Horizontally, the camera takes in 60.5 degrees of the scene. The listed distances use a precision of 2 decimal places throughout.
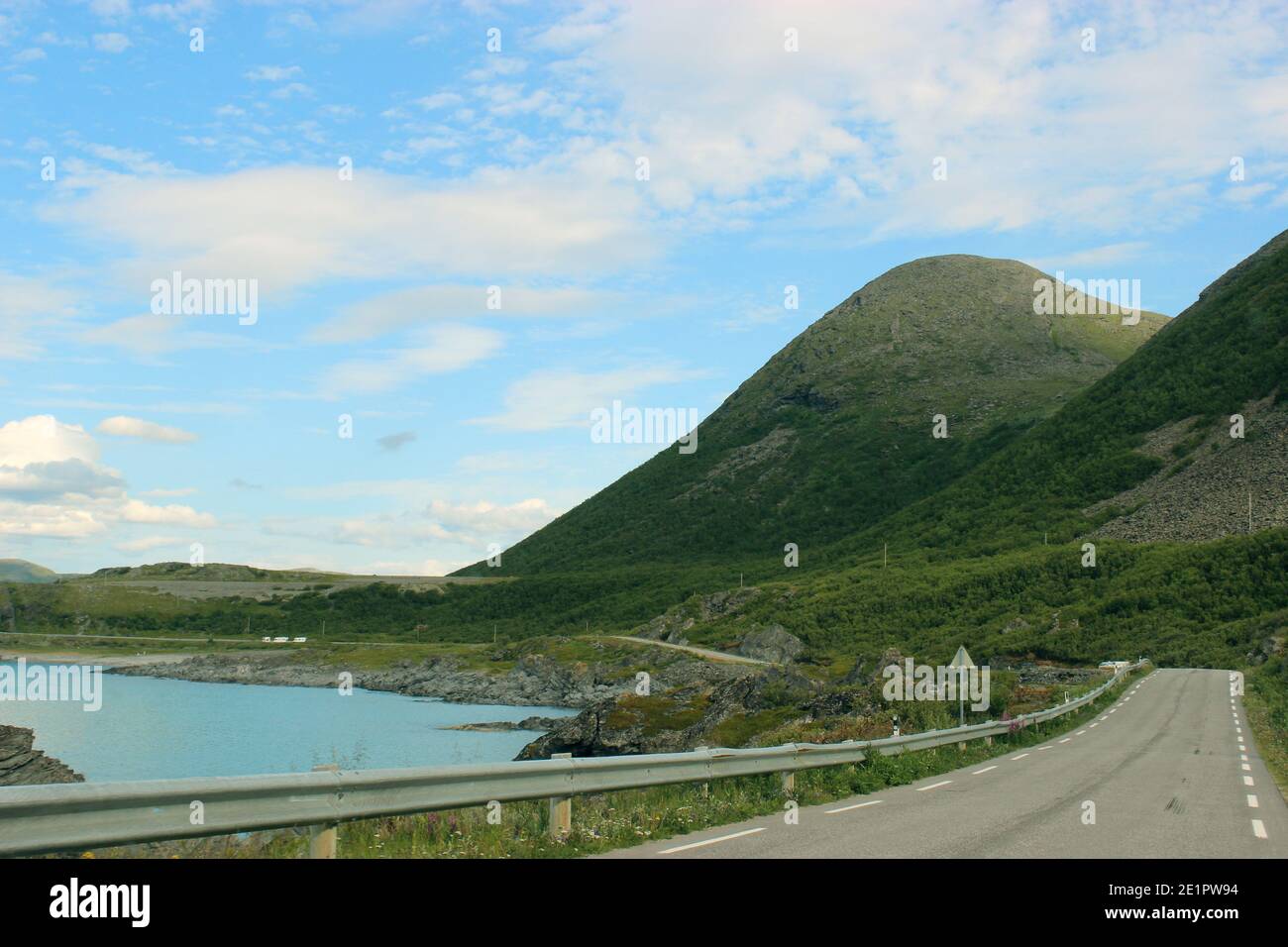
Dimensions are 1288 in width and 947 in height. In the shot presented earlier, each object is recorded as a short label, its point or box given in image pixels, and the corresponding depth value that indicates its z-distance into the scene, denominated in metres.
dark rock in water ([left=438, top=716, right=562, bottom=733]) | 70.75
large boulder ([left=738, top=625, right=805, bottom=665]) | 91.31
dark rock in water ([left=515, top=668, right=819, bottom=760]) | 44.69
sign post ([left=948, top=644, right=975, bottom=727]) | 25.92
